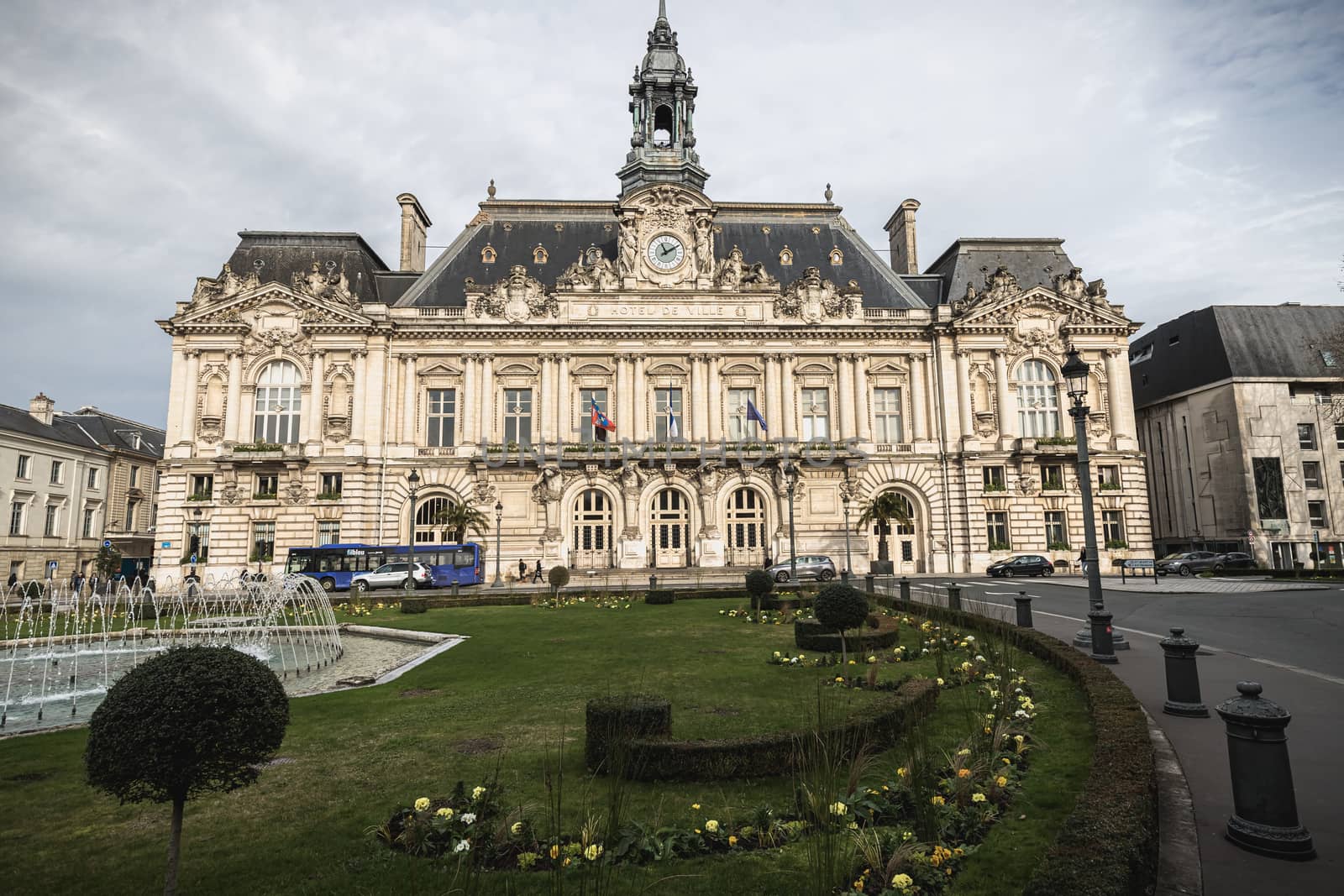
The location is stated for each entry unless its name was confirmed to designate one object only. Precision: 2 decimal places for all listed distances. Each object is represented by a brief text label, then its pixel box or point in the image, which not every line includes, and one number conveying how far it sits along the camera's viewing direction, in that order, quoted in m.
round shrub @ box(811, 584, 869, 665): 15.09
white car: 40.59
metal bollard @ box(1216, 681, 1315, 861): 5.96
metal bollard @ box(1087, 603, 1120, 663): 14.23
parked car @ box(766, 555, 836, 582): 39.84
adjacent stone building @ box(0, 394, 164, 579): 51.88
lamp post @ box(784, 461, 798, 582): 36.89
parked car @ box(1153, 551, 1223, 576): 42.62
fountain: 15.08
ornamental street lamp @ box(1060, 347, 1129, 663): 14.28
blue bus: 41.25
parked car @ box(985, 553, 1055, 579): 41.72
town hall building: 44.50
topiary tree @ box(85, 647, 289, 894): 5.50
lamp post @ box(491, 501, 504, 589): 42.86
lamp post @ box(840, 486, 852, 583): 45.81
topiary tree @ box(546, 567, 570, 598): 32.28
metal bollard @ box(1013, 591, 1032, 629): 17.75
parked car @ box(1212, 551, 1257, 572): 42.97
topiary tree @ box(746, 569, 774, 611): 25.08
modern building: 48.59
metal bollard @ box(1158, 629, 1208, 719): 10.34
